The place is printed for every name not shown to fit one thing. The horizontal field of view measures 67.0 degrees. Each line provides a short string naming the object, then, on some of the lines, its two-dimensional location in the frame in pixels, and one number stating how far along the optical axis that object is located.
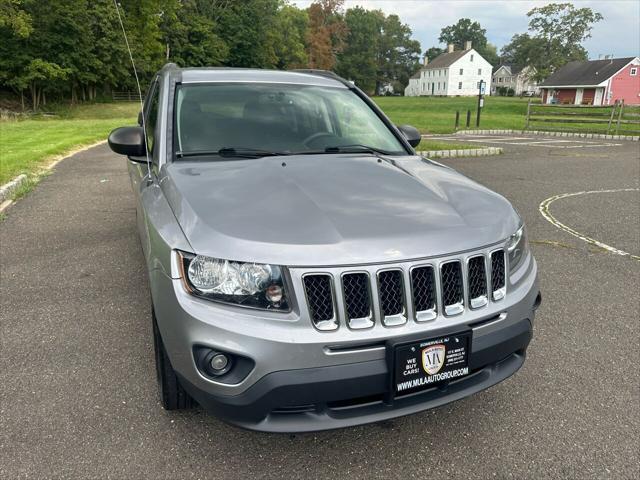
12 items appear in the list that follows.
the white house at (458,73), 91.06
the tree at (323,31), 78.12
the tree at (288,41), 69.50
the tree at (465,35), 134.12
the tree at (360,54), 91.12
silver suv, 1.84
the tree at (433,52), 131.15
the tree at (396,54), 108.25
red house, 53.47
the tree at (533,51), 61.52
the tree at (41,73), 35.75
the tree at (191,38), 53.59
